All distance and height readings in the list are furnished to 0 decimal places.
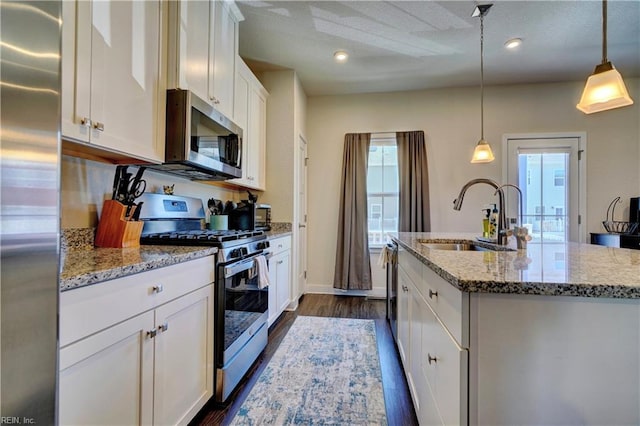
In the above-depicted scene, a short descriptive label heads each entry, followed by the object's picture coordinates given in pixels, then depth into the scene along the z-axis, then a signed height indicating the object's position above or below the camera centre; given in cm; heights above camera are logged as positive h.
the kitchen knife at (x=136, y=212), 156 +0
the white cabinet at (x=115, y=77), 107 +59
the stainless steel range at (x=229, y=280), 157 -40
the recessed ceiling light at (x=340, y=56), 294 +167
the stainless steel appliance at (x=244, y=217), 264 -3
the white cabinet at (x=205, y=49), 163 +107
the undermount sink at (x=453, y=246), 214 -23
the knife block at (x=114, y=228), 145 -8
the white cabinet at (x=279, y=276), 259 -62
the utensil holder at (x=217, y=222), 246 -8
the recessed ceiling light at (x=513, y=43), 273 +168
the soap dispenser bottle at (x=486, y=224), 202 -6
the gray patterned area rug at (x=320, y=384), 152 -108
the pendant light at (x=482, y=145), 228 +66
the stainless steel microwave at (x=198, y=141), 162 +47
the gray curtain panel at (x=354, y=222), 384 -10
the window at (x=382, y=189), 396 +36
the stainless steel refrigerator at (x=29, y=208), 48 +1
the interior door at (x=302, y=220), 363 -8
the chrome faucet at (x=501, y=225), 171 -6
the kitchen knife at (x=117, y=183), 157 +16
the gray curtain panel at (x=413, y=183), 374 +42
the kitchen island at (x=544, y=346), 72 -34
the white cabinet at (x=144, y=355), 83 -52
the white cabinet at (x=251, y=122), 257 +90
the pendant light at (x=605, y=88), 143 +66
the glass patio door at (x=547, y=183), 362 +42
